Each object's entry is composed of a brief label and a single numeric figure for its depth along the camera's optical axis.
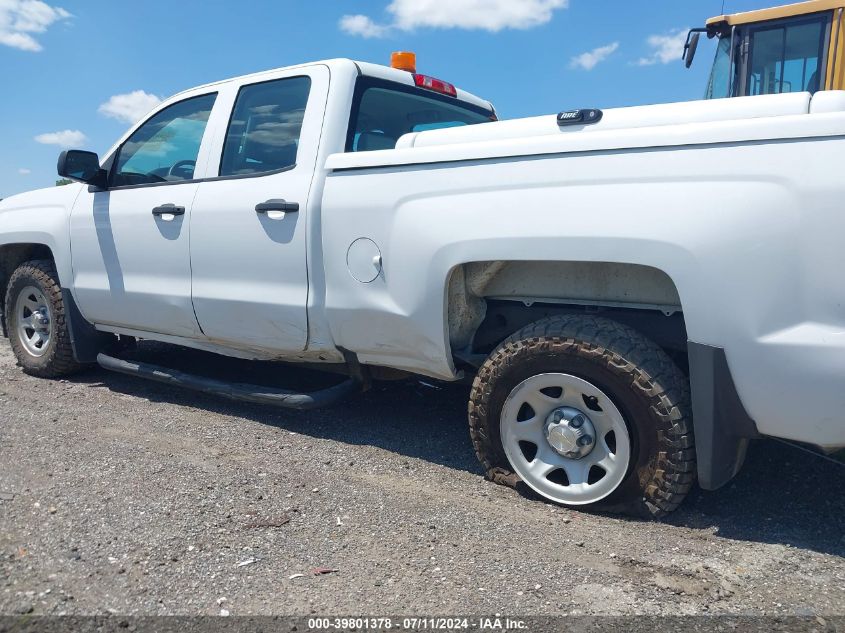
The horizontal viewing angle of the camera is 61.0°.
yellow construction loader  6.29
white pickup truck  2.45
